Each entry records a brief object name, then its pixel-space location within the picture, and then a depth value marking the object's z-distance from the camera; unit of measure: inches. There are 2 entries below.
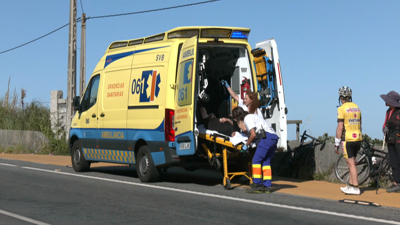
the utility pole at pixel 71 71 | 871.1
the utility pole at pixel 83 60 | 904.3
